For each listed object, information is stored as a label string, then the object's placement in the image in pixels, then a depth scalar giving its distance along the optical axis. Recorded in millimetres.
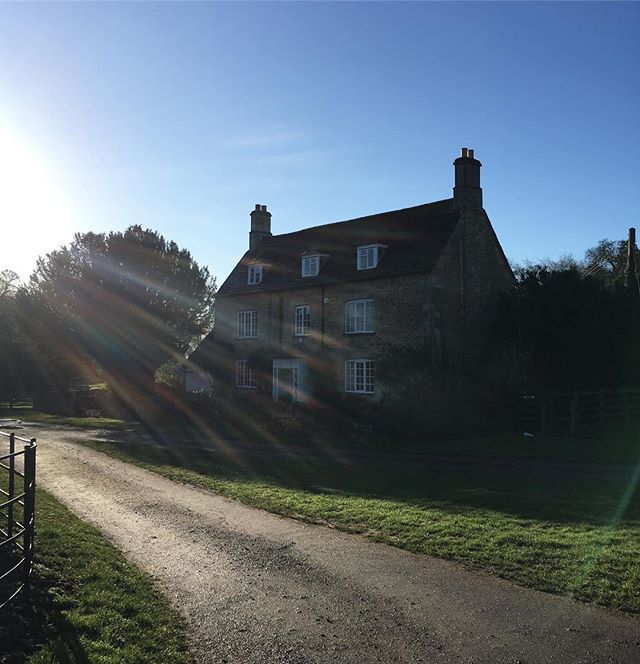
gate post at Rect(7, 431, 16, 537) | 6750
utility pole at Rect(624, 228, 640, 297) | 31366
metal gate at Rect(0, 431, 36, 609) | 6011
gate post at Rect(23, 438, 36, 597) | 6211
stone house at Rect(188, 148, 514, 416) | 27641
